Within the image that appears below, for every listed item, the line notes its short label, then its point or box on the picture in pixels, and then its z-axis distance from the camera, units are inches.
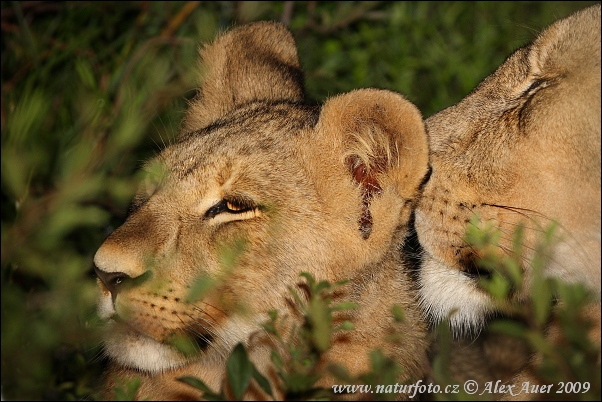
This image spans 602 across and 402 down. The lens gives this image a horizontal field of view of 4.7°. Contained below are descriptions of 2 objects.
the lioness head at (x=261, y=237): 274.4
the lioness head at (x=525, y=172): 274.7
